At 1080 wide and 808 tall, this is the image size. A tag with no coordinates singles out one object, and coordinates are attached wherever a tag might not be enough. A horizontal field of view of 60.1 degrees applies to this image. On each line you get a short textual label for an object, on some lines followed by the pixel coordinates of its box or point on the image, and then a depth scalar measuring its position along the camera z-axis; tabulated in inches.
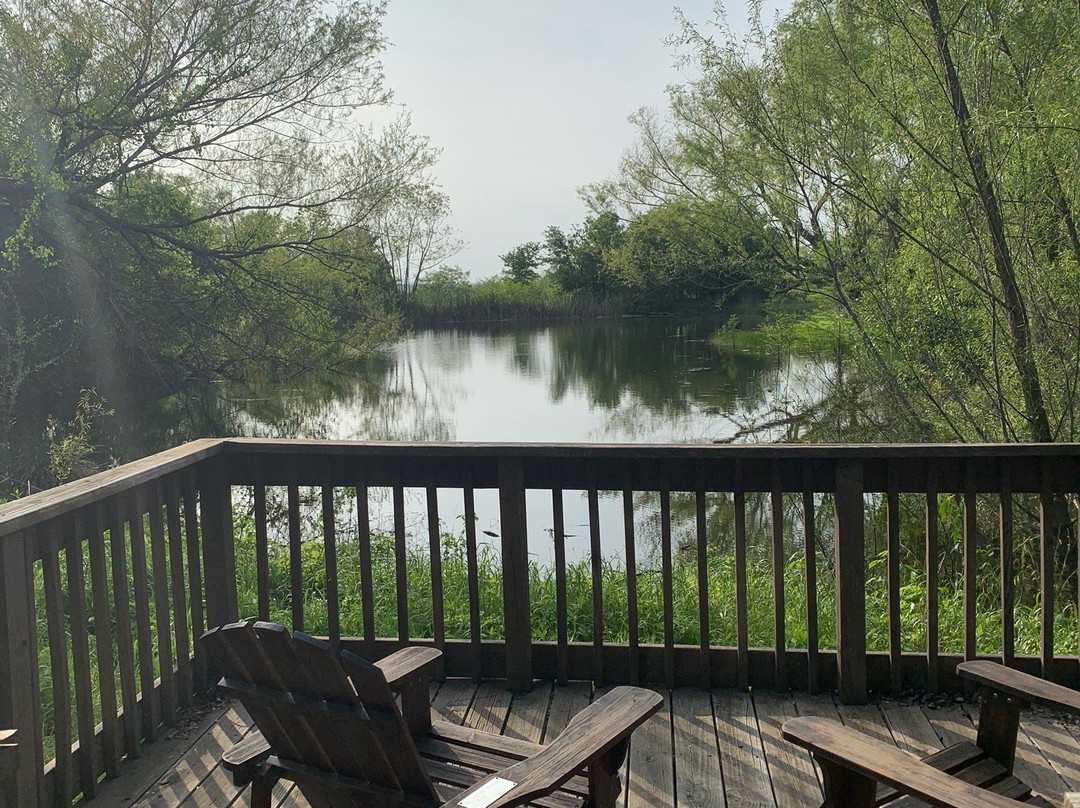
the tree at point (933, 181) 198.2
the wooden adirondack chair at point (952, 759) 62.5
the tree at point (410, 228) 426.6
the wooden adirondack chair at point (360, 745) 68.5
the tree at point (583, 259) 978.6
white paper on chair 62.8
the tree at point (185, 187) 333.7
